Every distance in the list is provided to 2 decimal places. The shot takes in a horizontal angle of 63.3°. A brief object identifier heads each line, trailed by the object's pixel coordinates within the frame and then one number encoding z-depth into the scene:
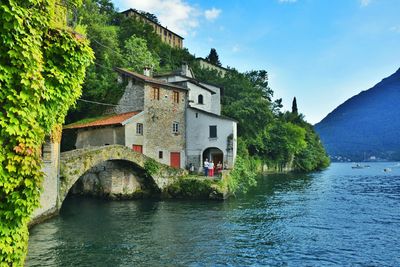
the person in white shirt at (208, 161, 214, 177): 31.20
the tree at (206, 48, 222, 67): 99.06
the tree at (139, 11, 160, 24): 107.41
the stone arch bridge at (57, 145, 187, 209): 22.14
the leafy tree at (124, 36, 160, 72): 48.74
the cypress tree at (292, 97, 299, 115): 108.50
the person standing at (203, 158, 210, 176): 31.66
